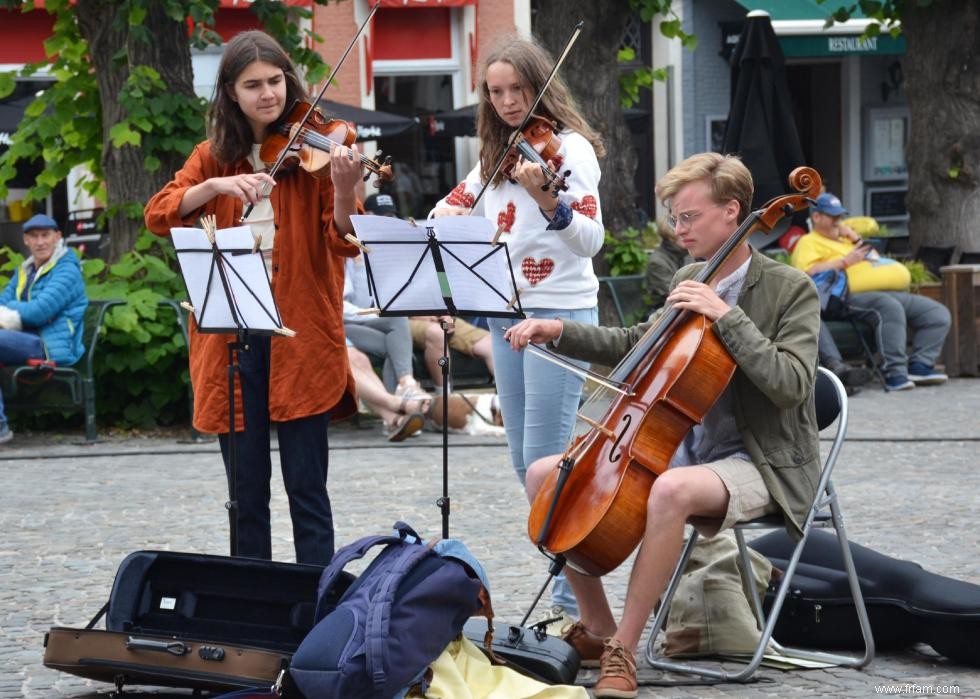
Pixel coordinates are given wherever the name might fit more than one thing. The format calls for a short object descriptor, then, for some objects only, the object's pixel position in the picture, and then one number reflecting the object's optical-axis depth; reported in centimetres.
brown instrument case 680
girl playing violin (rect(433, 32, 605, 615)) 792
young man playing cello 694
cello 688
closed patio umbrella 1944
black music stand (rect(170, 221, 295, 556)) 722
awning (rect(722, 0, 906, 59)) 3066
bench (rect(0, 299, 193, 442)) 1526
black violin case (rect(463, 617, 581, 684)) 696
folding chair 724
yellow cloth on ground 653
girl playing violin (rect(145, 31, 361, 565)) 766
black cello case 732
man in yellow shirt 1845
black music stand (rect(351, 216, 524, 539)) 730
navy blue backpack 628
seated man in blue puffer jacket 1525
